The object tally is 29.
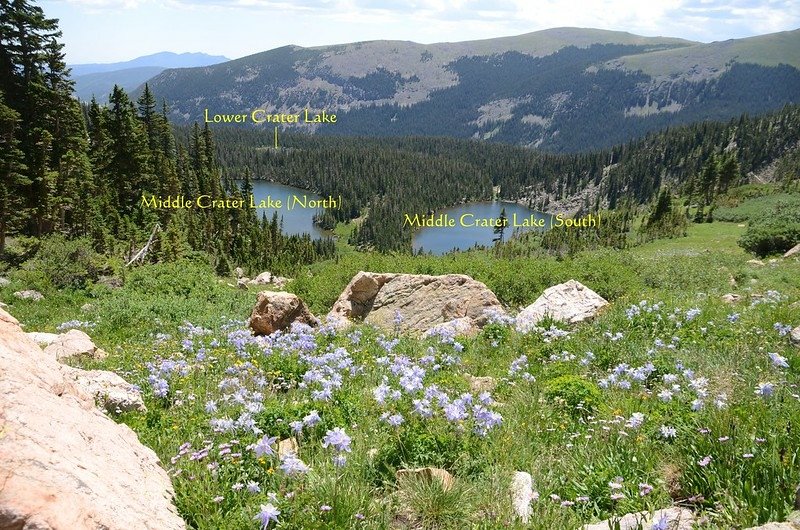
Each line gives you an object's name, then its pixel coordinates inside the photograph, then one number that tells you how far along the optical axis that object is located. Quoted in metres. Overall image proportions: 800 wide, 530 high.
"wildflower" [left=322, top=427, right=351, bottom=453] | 4.38
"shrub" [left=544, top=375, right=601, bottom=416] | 6.29
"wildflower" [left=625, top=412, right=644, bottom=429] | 5.07
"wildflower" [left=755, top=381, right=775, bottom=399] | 4.98
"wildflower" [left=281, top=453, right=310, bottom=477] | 4.05
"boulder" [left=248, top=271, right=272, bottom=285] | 40.25
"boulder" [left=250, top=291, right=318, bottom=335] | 13.05
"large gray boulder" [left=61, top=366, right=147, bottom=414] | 5.90
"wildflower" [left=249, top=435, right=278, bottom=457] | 4.37
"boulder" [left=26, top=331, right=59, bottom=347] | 10.15
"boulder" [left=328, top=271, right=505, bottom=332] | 15.14
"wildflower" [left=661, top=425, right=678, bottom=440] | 4.83
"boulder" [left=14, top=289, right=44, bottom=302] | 20.68
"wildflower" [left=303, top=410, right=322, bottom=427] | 5.02
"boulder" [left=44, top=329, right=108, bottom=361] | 9.43
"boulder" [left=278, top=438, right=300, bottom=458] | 5.30
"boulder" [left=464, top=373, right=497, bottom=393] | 7.45
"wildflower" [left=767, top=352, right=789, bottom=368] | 5.68
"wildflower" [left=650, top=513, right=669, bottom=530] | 3.24
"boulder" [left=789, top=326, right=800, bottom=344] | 7.63
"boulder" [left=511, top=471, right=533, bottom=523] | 4.23
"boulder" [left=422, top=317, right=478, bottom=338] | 10.52
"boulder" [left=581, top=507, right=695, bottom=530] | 3.64
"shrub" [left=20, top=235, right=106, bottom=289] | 23.13
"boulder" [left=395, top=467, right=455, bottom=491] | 4.47
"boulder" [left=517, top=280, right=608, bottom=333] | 12.23
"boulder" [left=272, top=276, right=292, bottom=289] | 37.00
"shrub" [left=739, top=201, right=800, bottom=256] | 34.78
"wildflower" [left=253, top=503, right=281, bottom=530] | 3.54
